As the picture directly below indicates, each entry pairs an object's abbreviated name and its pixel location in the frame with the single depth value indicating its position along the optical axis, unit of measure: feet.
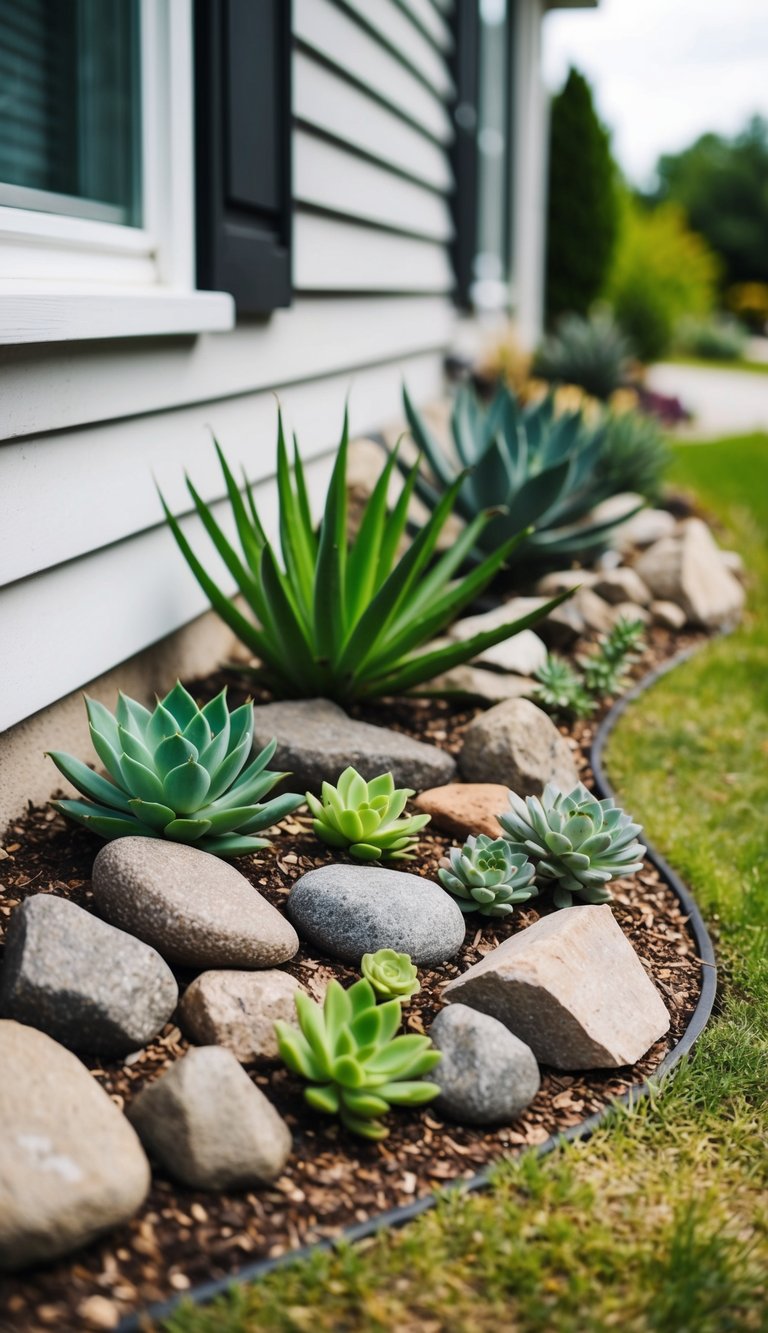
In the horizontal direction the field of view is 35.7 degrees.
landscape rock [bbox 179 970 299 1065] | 6.32
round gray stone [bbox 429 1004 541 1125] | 6.16
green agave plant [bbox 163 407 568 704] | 9.18
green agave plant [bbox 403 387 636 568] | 12.80
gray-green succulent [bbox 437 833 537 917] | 7.67
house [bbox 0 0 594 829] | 7.83
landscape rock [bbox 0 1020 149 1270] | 4.85
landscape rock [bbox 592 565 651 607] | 14.29
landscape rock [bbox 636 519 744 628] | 14.97
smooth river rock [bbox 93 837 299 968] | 6.59
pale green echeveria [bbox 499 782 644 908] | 7.85
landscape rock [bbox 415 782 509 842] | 8.64
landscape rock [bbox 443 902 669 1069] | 6.63
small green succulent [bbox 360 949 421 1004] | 6.61
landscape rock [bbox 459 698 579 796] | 9.30
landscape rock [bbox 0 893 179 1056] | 6.02
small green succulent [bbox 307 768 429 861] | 7.81
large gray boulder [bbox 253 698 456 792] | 8.73
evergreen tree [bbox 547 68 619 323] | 37.70
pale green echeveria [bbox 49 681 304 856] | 7.15
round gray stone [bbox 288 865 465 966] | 7.16
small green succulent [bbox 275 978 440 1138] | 5.82
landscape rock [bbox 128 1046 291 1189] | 5.47
